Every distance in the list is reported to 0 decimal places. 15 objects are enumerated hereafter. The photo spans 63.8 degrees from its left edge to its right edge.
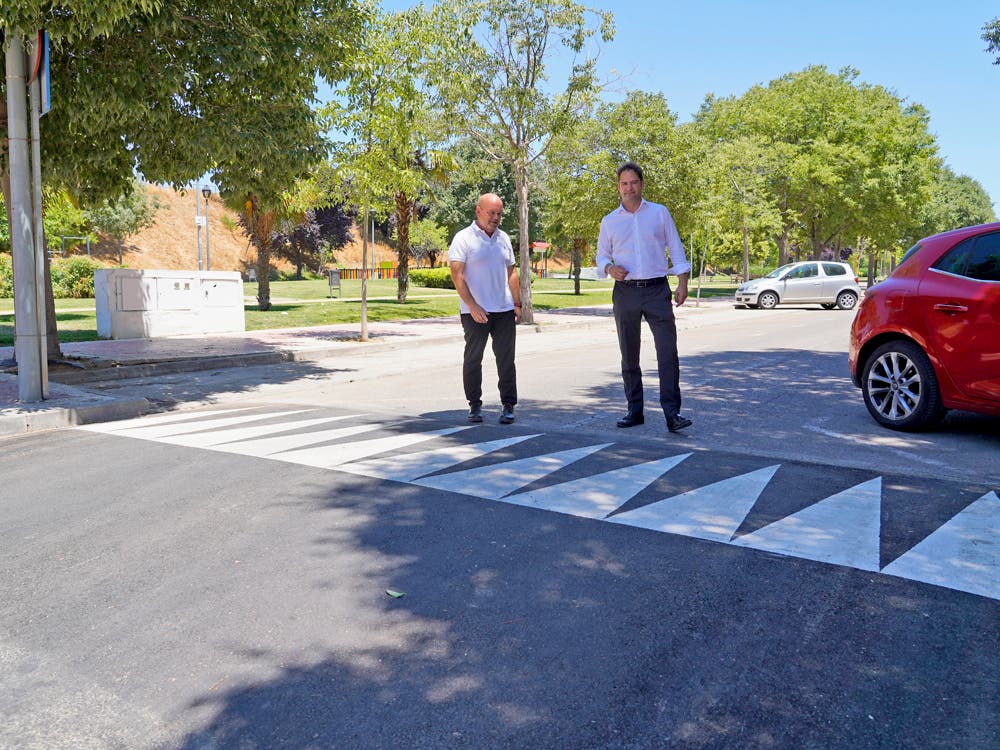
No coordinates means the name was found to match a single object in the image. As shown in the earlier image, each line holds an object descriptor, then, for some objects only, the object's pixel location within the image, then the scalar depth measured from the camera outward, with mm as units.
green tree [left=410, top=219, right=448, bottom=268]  68250
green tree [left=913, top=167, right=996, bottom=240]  65188
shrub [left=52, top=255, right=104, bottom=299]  28000
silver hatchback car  28281
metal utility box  15164
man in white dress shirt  6316
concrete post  7719
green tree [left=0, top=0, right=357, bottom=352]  8367
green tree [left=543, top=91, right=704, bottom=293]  24641
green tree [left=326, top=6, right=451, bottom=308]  14609
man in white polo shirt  6641
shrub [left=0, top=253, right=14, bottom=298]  28844
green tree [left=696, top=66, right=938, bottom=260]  39625
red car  5734
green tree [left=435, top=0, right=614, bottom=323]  18188
